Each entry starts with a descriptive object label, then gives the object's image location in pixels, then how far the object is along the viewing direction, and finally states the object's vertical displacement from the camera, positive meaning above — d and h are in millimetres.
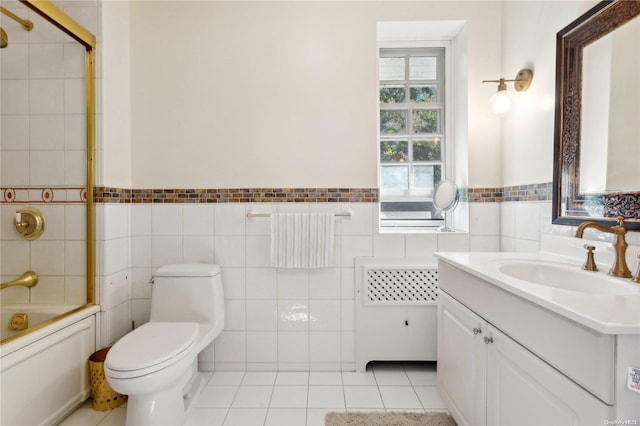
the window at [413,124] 2246 +581
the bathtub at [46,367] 1306 -773
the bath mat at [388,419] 1495 -1051
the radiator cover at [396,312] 1966 -680
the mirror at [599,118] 1104 +350
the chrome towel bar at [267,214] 1937 -64
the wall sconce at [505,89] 1702 +645
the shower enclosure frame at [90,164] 1776 +219
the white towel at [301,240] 1915 -223
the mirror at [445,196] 1998 +56
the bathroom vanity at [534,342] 661 -385
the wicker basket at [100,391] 1625 -989
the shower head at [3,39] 1582 +837
